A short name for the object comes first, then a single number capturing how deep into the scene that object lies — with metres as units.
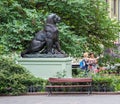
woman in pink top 27.79
